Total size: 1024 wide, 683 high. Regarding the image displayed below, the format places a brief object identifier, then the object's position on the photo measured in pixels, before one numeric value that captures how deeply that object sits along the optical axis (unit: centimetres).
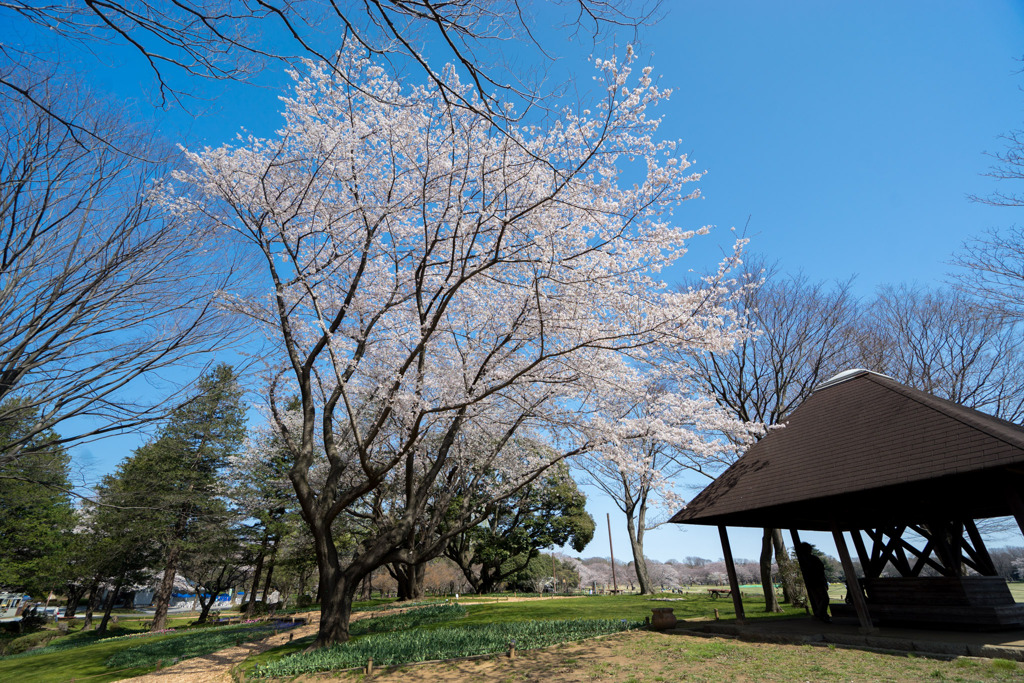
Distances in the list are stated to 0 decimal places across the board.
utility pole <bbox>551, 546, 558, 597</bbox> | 3158
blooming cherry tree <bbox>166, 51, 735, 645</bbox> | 764
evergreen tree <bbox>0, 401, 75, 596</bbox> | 2048
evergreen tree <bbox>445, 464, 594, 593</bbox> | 2586
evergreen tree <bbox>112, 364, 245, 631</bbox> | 2142
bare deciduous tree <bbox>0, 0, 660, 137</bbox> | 275
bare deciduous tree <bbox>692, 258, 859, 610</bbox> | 1520
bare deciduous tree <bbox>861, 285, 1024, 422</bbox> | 1565
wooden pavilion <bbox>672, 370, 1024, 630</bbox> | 717
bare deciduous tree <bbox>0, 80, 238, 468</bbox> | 496
